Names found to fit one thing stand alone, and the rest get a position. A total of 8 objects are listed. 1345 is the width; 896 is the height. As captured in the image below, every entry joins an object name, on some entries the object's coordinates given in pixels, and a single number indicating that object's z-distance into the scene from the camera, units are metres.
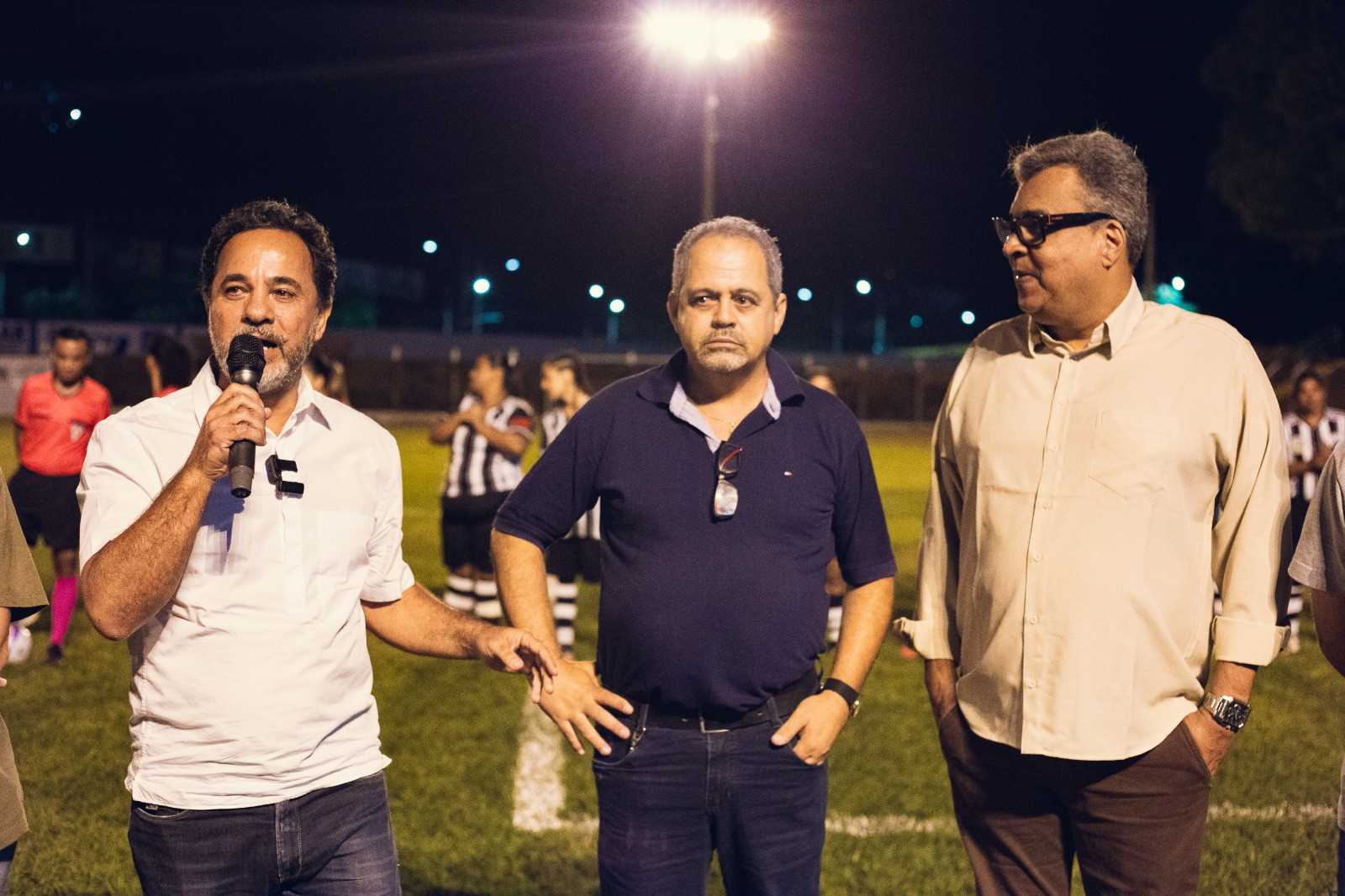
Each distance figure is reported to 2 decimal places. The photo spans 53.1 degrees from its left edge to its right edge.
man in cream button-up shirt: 3.12
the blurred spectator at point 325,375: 10.12
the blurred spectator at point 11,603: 2.62
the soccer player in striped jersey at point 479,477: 10.88
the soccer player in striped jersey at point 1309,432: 11.22
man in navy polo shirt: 3.25
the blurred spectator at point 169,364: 9.16
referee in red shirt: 9.56
